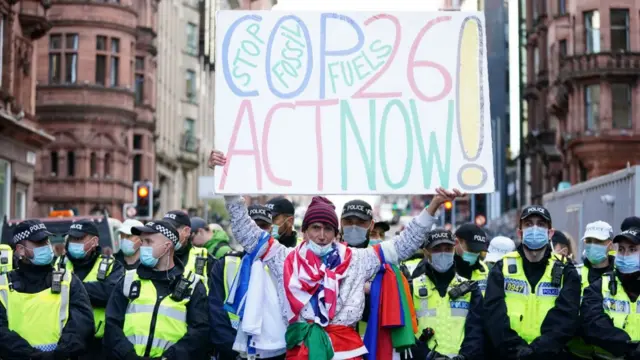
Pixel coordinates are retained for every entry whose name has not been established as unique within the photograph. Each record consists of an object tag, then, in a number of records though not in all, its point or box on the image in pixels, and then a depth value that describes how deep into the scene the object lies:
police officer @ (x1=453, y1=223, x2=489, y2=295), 9.75
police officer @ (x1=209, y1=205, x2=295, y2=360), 8.65
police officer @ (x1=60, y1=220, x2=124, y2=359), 9.90
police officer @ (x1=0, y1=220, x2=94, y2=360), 8.59
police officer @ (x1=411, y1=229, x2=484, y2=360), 8.88
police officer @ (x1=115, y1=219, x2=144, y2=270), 11.08
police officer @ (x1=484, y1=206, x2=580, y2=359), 8.45
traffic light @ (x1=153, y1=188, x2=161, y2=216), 30.29
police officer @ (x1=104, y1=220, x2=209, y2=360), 8.32
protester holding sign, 7.52
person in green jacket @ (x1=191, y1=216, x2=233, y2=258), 12.66
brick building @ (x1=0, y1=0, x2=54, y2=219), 34.21
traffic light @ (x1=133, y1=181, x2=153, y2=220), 29.66
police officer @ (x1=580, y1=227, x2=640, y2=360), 8.50
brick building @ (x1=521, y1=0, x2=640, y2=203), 42.50
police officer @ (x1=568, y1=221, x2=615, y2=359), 9.62
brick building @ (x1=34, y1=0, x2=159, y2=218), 46.66
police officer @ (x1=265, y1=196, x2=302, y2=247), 9.47
